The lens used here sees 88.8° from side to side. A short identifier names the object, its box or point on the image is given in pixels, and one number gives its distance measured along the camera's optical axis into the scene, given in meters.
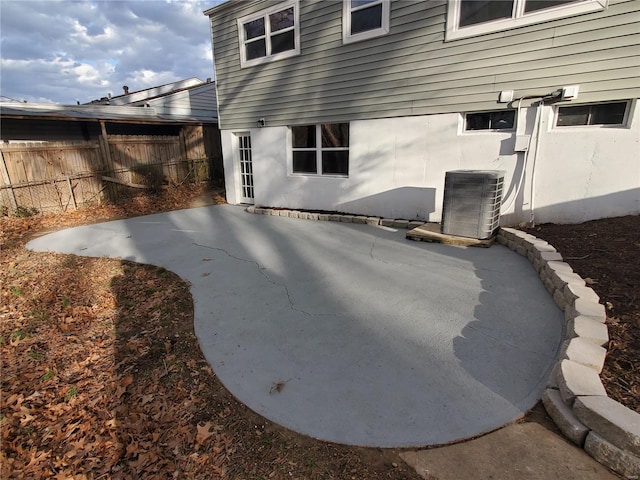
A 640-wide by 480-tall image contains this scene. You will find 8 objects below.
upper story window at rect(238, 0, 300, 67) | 7.44
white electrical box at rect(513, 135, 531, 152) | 5.21
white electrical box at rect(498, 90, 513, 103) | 5.25
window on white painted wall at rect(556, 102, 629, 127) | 4.71
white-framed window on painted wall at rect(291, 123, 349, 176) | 7.40
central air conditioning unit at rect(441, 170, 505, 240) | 4.82
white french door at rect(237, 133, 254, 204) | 9.35
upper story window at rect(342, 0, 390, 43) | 6.15
